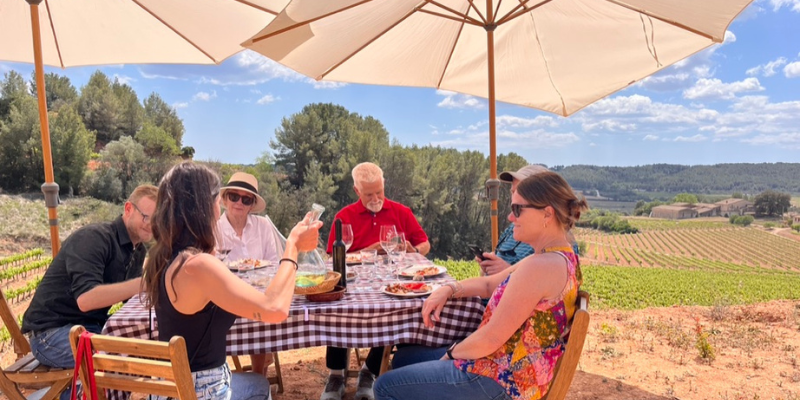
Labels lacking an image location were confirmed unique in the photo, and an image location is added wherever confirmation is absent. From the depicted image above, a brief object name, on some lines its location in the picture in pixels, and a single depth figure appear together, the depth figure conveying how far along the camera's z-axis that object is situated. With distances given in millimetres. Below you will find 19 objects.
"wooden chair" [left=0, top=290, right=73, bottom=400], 2375
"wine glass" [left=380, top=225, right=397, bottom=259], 2945
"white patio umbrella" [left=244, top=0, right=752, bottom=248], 3125
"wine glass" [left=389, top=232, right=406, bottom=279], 3025
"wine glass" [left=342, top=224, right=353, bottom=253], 2723
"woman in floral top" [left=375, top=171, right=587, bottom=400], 1854
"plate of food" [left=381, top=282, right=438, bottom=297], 2455
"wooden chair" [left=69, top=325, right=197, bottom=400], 1514
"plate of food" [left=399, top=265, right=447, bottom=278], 2867
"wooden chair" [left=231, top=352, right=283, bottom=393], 3537
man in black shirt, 2533
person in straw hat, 3709
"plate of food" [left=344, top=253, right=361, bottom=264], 3371
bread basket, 2369
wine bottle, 2631
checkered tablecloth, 2203
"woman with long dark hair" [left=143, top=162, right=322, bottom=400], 1652
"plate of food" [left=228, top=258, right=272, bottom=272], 3059
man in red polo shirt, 4133
